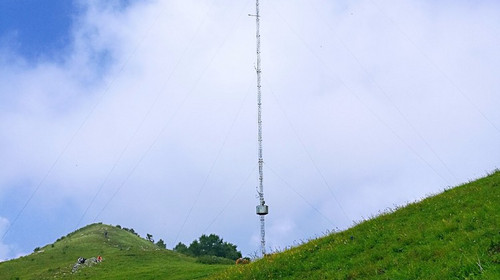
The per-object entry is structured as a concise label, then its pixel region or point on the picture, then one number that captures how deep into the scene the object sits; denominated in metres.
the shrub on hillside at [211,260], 57.81
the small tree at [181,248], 113.40
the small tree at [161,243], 126.73
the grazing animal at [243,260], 31.39
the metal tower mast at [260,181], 46.56
